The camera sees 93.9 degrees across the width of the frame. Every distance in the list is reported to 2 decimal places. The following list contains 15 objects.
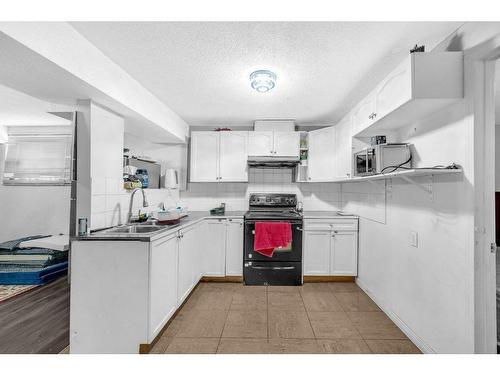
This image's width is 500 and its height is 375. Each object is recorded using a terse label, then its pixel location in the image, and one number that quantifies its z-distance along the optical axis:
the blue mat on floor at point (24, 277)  2.97
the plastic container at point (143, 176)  2.83
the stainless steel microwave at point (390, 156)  1.93
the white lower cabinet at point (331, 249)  3.14
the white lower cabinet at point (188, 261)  2.35
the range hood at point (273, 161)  3.33
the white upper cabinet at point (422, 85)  1.44
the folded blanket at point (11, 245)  3.22
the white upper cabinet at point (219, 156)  3.51
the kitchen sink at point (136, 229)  2.11
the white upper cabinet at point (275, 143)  3.44
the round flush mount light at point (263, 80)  2.03
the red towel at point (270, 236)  3.02
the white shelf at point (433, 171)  1.44
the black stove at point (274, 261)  3.05
